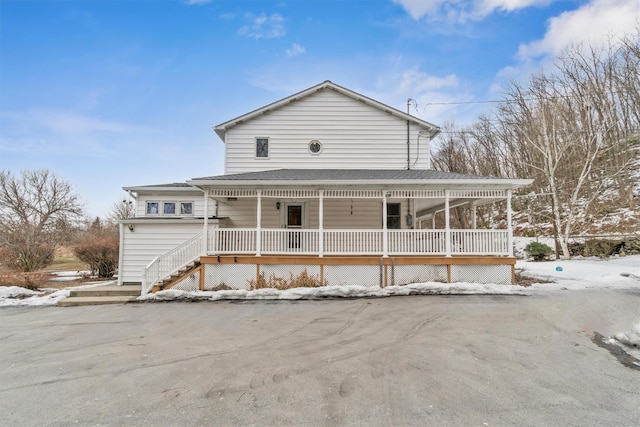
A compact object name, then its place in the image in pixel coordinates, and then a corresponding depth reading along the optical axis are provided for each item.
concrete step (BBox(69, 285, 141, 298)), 10.02
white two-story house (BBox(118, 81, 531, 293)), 10.32
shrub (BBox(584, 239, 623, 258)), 15.95
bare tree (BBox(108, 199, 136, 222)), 37.28
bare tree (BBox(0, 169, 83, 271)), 20.30
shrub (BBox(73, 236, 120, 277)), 15.65
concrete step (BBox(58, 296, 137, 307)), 9.30
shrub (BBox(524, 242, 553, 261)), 17.42
